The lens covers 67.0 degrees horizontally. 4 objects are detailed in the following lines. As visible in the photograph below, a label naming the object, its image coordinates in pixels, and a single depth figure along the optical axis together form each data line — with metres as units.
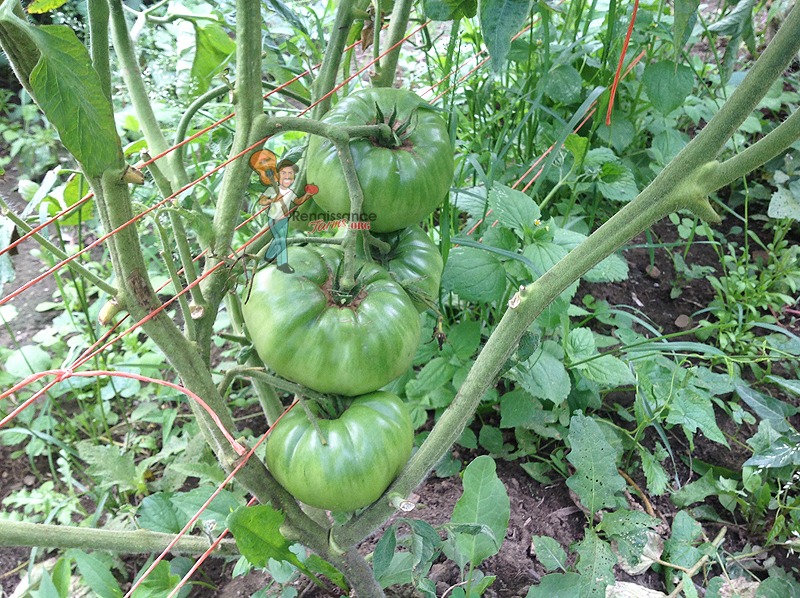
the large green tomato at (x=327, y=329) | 0.82
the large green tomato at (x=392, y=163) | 0.89
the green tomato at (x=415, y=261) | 1.00
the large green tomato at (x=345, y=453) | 0.83
